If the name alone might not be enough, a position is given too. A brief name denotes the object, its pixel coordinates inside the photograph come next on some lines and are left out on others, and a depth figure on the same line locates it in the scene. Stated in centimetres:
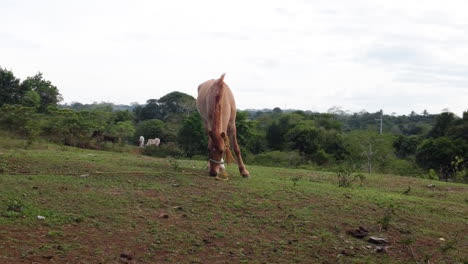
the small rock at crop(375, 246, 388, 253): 562
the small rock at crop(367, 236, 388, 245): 586
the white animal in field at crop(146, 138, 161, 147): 2898
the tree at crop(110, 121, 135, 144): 2610
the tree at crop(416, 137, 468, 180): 2406
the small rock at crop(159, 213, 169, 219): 590
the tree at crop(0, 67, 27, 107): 3278
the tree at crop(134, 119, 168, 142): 3506
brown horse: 847
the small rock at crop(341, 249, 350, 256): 539
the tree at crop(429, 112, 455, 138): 3331
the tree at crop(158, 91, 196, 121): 4600
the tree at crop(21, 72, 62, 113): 3406
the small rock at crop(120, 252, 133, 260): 462
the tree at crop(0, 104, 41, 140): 1916
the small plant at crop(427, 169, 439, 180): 1521
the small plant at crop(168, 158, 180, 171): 947
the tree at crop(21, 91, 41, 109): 3061
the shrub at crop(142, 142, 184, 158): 2421
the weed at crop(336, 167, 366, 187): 930
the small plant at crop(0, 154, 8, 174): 801
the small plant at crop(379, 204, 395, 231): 634
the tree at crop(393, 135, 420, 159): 3371
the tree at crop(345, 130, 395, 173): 2408
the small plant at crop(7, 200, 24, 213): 547
